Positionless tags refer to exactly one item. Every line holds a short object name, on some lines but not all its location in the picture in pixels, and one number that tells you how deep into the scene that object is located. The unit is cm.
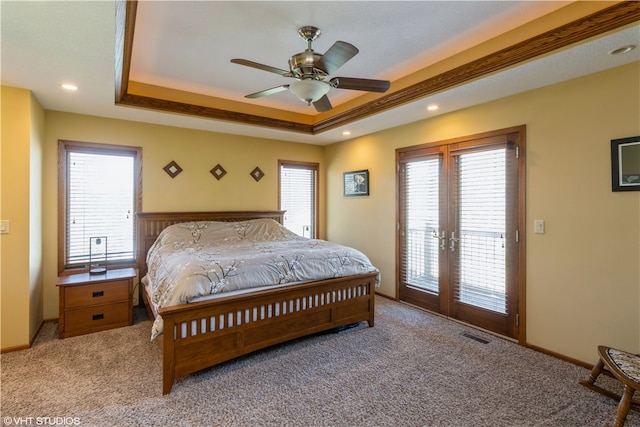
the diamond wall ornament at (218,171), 483
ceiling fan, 227
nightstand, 324
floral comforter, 259
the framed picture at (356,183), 507
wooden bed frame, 240
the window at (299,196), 562
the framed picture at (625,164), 243
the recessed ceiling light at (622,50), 221
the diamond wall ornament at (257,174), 521
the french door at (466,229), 323
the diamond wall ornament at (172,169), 444
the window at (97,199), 383
